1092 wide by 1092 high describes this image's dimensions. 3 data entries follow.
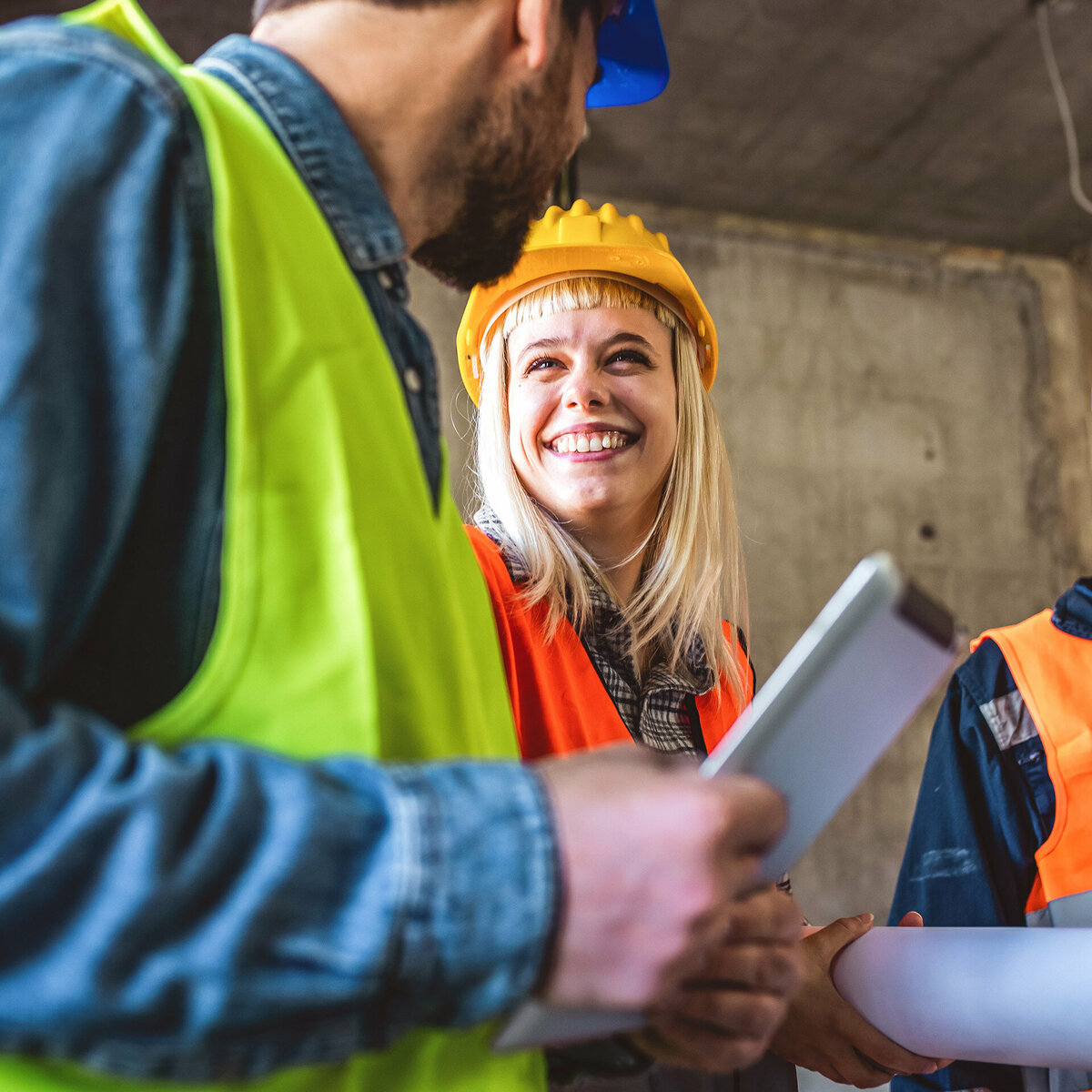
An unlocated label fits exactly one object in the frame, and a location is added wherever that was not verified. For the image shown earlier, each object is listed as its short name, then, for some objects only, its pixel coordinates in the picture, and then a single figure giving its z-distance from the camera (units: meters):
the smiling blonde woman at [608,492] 1.20
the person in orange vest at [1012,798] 1.21
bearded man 0.44
